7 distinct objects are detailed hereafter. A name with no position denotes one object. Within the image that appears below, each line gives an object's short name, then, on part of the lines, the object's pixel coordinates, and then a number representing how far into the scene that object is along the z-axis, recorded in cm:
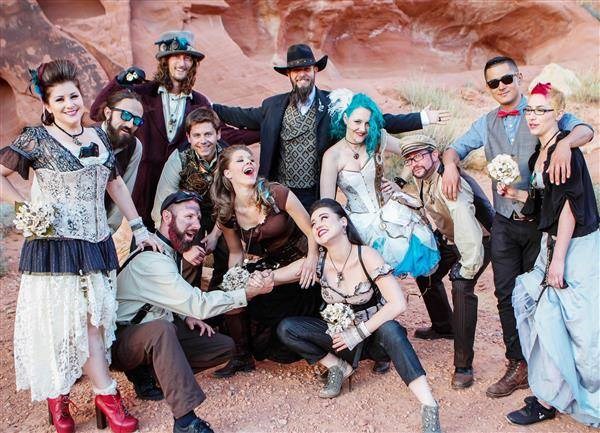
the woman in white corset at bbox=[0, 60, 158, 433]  377
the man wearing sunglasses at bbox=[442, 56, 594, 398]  429
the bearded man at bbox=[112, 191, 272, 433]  391
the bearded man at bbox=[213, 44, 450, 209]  508
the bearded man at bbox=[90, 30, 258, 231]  533
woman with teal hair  460
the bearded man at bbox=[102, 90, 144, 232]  459
